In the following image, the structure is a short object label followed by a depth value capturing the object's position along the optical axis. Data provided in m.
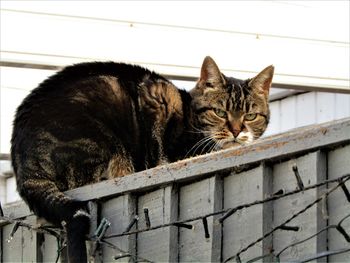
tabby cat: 5.83
